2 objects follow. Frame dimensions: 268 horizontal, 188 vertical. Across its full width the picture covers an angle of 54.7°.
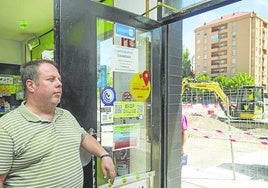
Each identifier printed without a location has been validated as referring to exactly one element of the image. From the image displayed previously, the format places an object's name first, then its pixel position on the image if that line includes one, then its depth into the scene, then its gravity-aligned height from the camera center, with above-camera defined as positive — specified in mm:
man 1054 -192
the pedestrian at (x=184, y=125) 2973 -346
